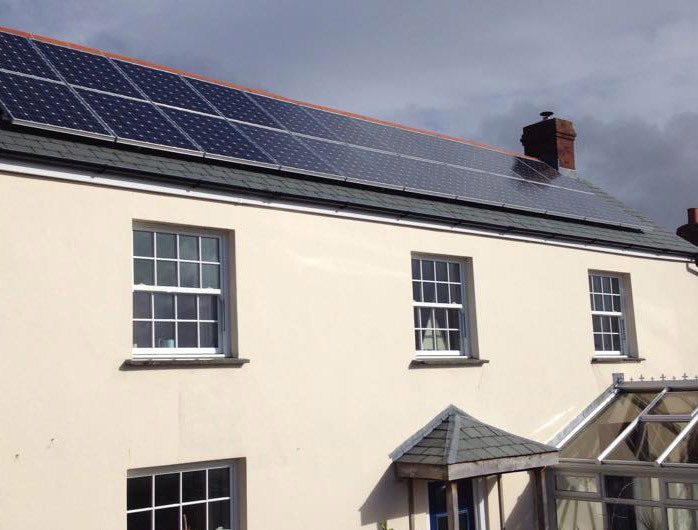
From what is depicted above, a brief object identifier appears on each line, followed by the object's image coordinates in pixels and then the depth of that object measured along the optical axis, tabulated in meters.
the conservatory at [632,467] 12.57
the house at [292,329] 9.14
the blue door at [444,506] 12.32
